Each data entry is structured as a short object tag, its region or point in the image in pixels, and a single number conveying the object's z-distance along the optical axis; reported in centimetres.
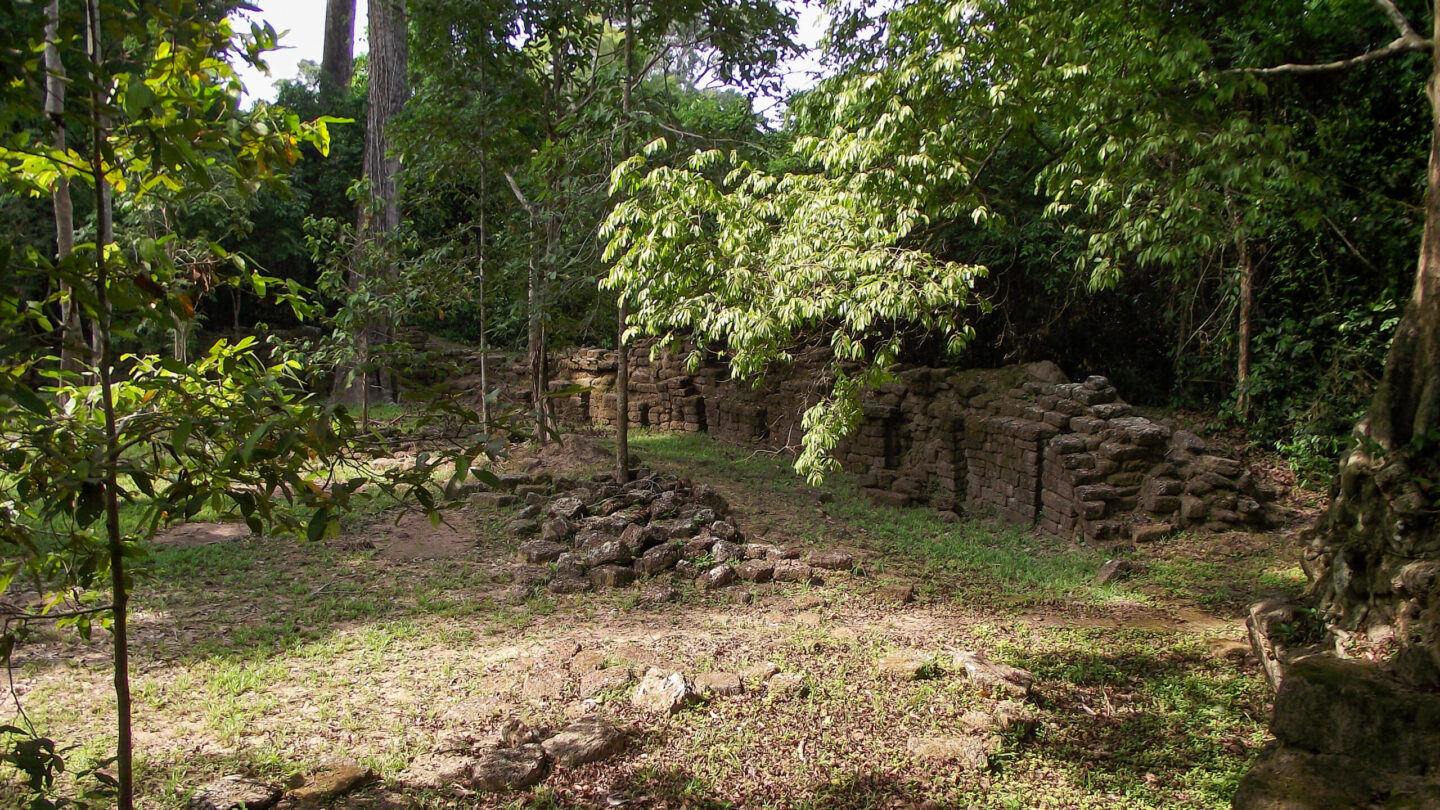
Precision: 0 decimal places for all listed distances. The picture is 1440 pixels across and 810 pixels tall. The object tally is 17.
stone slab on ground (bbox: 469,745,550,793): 361
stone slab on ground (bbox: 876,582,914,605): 600
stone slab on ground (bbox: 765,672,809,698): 440
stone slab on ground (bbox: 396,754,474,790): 363
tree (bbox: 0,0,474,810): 181
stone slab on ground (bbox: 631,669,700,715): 429
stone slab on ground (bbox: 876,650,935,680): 455
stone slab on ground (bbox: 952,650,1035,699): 434
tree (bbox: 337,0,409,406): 1398
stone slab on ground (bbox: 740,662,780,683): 458
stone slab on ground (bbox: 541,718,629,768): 380
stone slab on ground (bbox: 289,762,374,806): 343
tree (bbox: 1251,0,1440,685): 412
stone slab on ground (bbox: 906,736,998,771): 375
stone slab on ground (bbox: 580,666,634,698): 452
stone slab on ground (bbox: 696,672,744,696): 444
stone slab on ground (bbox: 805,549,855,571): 667
